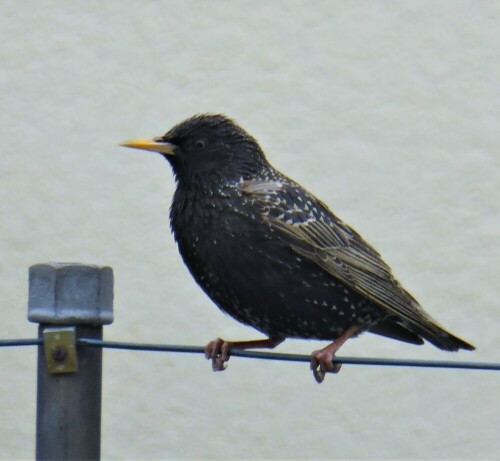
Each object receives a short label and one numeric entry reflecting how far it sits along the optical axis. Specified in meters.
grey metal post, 5.87
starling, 7.75
